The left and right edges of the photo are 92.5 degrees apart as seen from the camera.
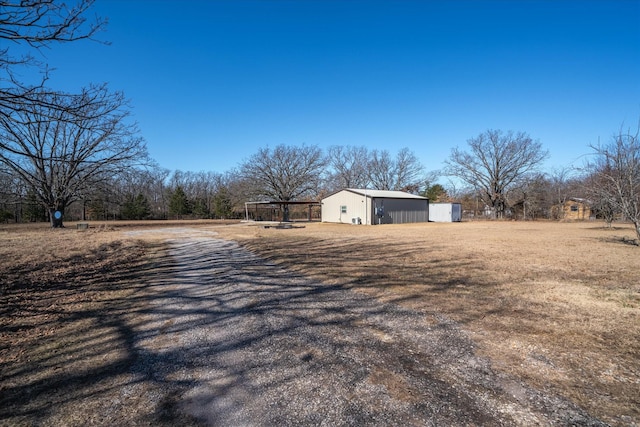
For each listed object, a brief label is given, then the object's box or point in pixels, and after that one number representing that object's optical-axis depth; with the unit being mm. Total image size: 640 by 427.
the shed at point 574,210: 42594
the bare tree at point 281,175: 40562
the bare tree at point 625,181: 11906
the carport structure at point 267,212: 38847
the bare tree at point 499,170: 42156
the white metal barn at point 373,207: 29438
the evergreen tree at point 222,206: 52028
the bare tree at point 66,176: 21906
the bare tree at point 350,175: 53688
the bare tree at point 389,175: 53312
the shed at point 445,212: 36031
